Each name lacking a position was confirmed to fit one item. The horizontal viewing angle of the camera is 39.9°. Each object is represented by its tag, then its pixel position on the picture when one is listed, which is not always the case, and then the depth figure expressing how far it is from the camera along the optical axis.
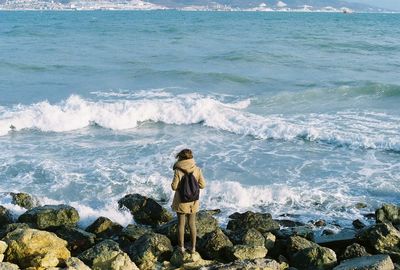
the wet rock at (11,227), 9.74
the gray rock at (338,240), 9.56
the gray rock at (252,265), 7.90
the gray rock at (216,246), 8.98
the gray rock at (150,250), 8.62
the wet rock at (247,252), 8.77
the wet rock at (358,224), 10.88
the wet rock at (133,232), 9.82
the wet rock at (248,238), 9.28
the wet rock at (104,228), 10.30
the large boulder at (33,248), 8.23
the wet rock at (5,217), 10.77
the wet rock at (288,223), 10.95
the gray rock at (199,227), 9.67
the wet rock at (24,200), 11.77
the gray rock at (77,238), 9.48
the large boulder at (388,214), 10.76
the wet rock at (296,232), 9.95
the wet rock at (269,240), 9.44
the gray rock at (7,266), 7.61
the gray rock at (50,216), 10.41
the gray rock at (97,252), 8.46
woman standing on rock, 8.48
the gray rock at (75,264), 7.80
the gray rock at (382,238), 9.13
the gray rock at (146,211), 11.02
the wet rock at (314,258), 8.57
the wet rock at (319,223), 10.98
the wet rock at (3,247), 8.39
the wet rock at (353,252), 8.80
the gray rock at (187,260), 8.49
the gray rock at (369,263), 7.77
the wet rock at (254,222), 10.26
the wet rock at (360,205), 12.11
